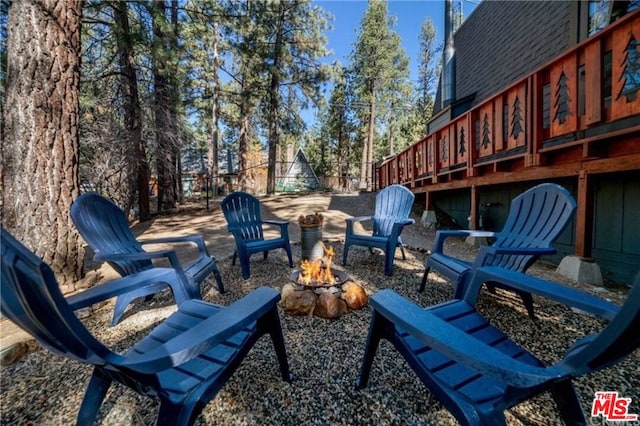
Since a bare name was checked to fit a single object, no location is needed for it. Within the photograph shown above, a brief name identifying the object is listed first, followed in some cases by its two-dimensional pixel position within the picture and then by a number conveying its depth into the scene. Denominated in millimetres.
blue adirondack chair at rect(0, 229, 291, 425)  749
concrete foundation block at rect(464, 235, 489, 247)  4496
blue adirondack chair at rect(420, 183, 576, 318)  2016
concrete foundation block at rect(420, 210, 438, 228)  5967
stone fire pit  2275
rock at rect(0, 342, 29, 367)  1771
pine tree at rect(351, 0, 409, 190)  15625
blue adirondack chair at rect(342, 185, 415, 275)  3186
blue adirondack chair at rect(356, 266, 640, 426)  806
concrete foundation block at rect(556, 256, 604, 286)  2789
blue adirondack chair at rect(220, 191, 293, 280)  3189
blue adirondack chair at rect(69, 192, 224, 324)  1912
